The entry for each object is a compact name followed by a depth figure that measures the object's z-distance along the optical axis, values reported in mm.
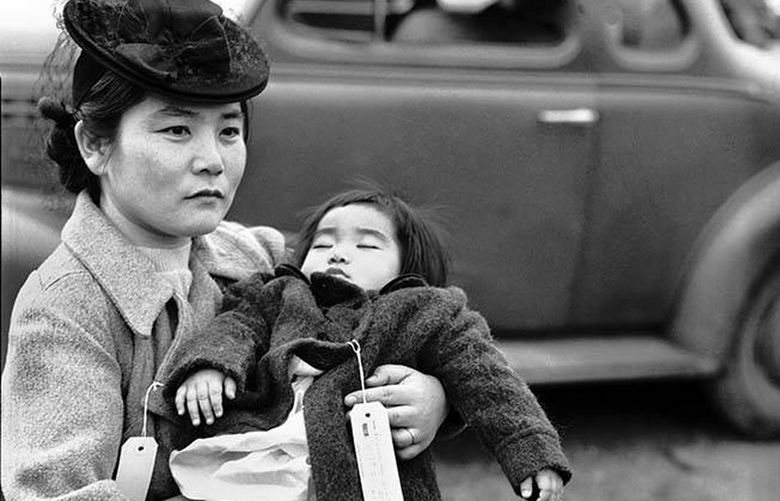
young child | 2046
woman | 1994
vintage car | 3600
